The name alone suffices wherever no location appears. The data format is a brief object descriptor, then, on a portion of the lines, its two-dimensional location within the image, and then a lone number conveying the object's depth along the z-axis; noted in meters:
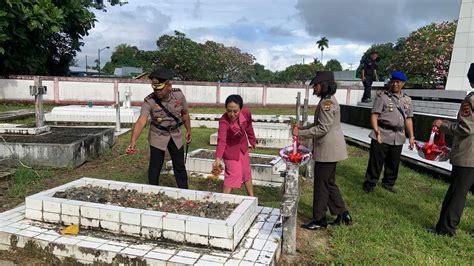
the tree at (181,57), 29.31
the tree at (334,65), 87.21
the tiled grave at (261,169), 5.64
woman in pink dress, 4.04
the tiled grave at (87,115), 11.98
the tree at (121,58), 74.06
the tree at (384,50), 52.30
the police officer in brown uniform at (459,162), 3.48
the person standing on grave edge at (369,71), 12.02
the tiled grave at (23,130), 7.31
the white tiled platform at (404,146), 6.14
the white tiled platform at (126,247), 2.89
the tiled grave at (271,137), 8.96
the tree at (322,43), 70.35
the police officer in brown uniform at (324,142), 3.67
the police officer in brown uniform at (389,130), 5.07
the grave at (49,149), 6.30
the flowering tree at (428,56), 21.14
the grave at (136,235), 2.95
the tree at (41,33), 14.30
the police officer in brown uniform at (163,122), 4.27
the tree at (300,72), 53.66
